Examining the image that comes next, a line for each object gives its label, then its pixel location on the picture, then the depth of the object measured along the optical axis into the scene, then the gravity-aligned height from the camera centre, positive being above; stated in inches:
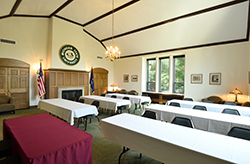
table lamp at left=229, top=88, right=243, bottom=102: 237.0 -18.7
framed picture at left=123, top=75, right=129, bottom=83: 419.0 +5.8
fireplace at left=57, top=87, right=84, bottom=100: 314.5 -32.4
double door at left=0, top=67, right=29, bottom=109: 259.0 -11.4
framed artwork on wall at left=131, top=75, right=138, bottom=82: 397.4 +5.9
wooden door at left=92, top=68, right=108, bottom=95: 406.0 -1.7
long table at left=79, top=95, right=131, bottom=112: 210.0 -37.0
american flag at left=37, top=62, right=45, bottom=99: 279.7 -11.1
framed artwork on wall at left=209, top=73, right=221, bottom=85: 268.0 +5.2
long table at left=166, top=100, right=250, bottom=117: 159.7 -34.1
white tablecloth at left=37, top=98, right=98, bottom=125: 153.1 -36.8
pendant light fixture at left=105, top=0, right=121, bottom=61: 225.8 +46.6
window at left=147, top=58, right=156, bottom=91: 384.3 +20.7
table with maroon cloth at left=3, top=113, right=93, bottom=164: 60.5 -33.0
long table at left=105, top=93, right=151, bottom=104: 259.4 -37.6
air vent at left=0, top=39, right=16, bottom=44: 258.7 +72.8
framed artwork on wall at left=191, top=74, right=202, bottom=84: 288.9 +5.1
